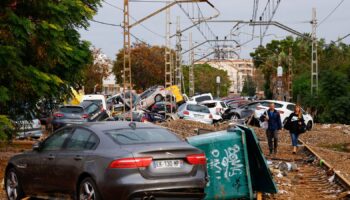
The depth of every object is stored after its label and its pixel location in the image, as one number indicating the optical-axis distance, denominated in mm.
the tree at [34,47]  17062
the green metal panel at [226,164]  12070
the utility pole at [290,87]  59169
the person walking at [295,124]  23578
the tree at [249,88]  152375
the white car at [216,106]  48062
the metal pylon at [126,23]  30025
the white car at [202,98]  57788
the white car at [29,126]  22600
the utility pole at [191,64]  77750
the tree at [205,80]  137750
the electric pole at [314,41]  49125
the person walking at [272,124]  22927
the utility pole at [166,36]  46562
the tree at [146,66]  89125
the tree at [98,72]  88025
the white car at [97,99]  38844
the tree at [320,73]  48750
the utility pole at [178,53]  55181
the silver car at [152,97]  54159
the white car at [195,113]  42031
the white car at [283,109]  40688
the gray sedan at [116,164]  9625
